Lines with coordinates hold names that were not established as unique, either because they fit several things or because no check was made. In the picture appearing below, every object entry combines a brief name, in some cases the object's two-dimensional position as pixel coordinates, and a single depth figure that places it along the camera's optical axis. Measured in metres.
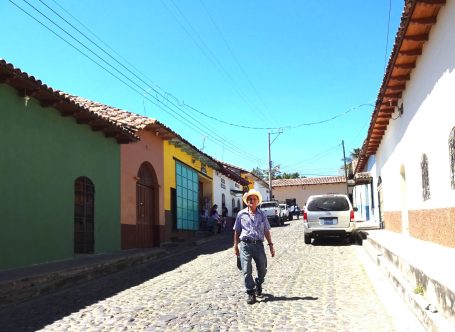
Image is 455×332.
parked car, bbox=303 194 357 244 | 16.41
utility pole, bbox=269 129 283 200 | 47.10
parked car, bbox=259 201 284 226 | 31.10
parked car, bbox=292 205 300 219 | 48.15
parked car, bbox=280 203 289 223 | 35.83
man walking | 7.30
